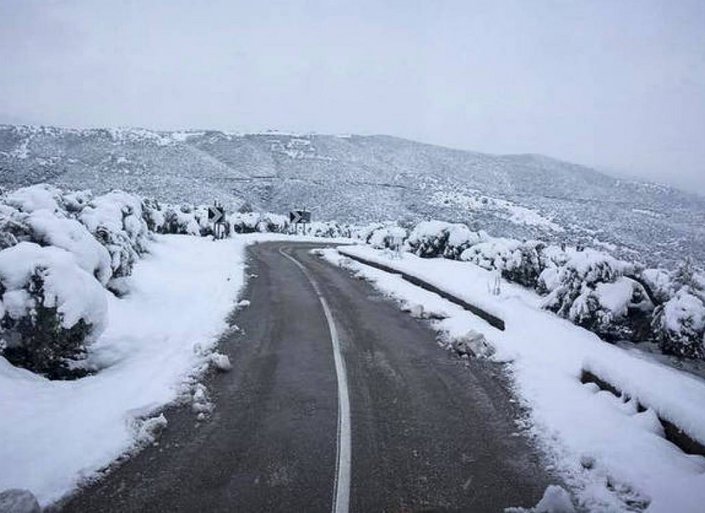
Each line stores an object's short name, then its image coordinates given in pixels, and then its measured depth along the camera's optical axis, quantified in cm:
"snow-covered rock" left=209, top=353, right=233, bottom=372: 781
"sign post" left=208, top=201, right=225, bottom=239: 3466
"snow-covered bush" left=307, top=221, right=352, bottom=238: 6421
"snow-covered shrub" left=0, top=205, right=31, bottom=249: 847
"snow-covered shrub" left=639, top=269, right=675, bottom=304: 1046
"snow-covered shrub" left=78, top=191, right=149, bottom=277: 1245
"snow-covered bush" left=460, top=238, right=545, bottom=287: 1609
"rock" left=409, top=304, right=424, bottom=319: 1223
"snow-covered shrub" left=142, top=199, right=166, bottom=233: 2866
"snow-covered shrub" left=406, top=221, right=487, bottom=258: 2378
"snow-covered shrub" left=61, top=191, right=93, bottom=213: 1753
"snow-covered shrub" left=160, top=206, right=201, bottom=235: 3812
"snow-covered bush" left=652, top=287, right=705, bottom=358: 919
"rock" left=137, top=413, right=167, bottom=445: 552
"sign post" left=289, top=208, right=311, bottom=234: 5538
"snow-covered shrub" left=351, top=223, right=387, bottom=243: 4678
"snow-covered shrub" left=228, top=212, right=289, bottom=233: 5632
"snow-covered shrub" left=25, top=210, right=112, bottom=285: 927
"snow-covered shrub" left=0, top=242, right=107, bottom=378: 670
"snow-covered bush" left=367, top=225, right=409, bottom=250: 3297
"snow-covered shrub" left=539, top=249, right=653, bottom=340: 1041
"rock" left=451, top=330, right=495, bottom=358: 911
